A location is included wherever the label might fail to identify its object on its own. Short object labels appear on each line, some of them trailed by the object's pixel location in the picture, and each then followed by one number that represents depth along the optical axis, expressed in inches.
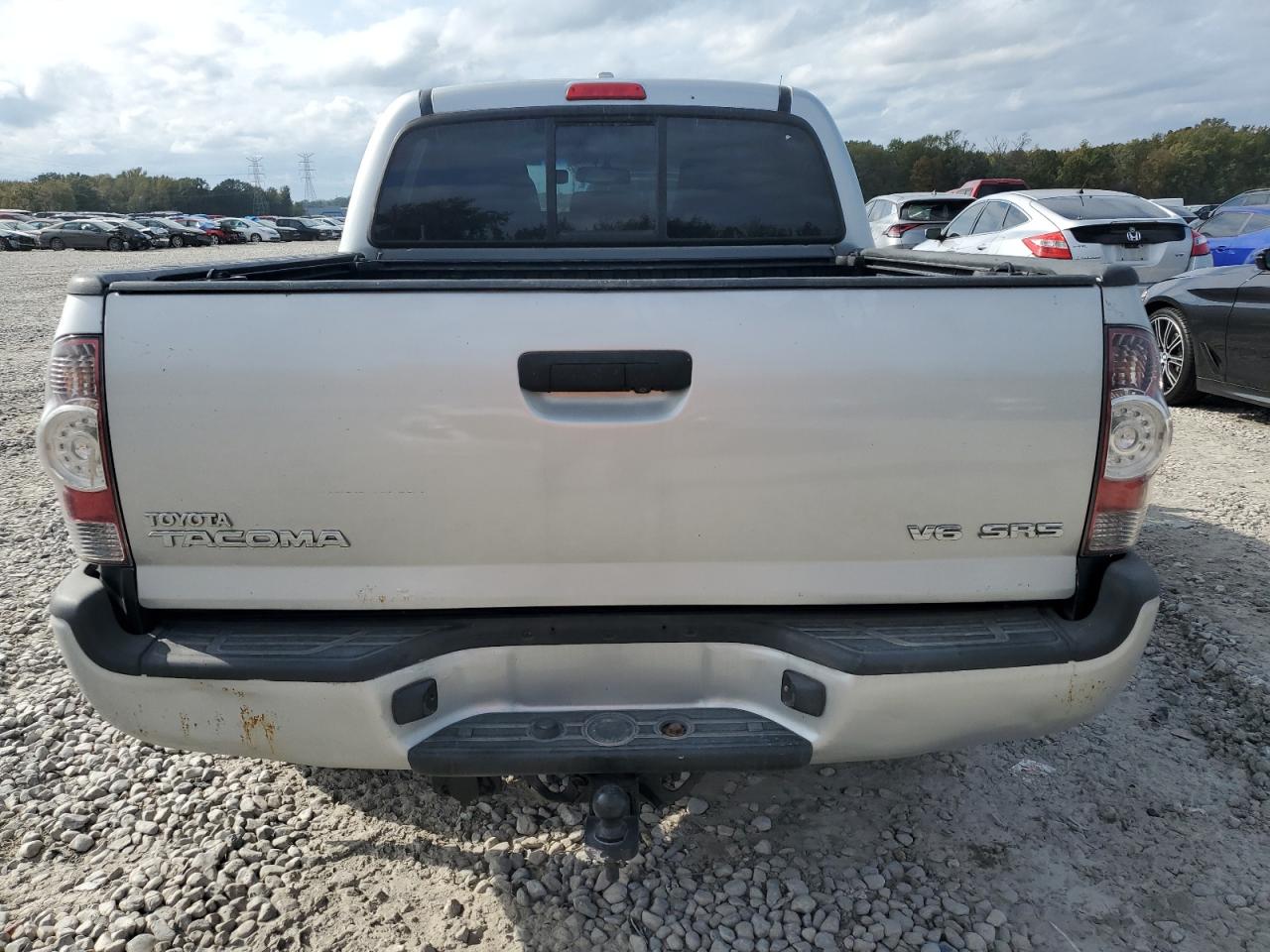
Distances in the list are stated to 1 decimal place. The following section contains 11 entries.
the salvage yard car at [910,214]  606.9
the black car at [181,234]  1755.7
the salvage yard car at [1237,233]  470.3
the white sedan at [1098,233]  382.3
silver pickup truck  74.4
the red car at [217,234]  1881.2
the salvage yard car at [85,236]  1610.5
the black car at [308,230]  2182.6
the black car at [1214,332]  261.3
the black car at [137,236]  1620.3
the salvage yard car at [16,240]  1633.9
